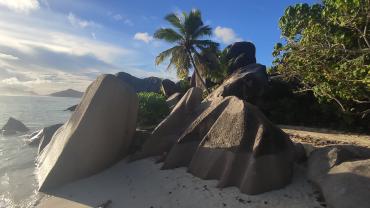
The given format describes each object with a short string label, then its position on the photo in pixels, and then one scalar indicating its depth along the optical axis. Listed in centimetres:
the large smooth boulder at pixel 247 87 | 2486
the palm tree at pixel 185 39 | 3509
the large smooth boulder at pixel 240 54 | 3706
